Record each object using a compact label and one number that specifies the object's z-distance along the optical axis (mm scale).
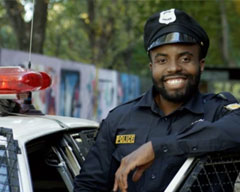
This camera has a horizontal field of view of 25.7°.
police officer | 2516
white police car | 2467
